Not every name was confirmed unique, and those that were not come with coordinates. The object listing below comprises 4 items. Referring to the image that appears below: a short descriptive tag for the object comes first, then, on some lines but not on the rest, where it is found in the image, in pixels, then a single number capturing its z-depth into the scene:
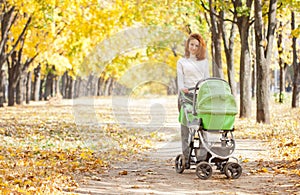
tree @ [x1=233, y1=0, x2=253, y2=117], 31.16
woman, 13.83
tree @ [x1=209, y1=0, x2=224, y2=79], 35.54
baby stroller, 12.79
